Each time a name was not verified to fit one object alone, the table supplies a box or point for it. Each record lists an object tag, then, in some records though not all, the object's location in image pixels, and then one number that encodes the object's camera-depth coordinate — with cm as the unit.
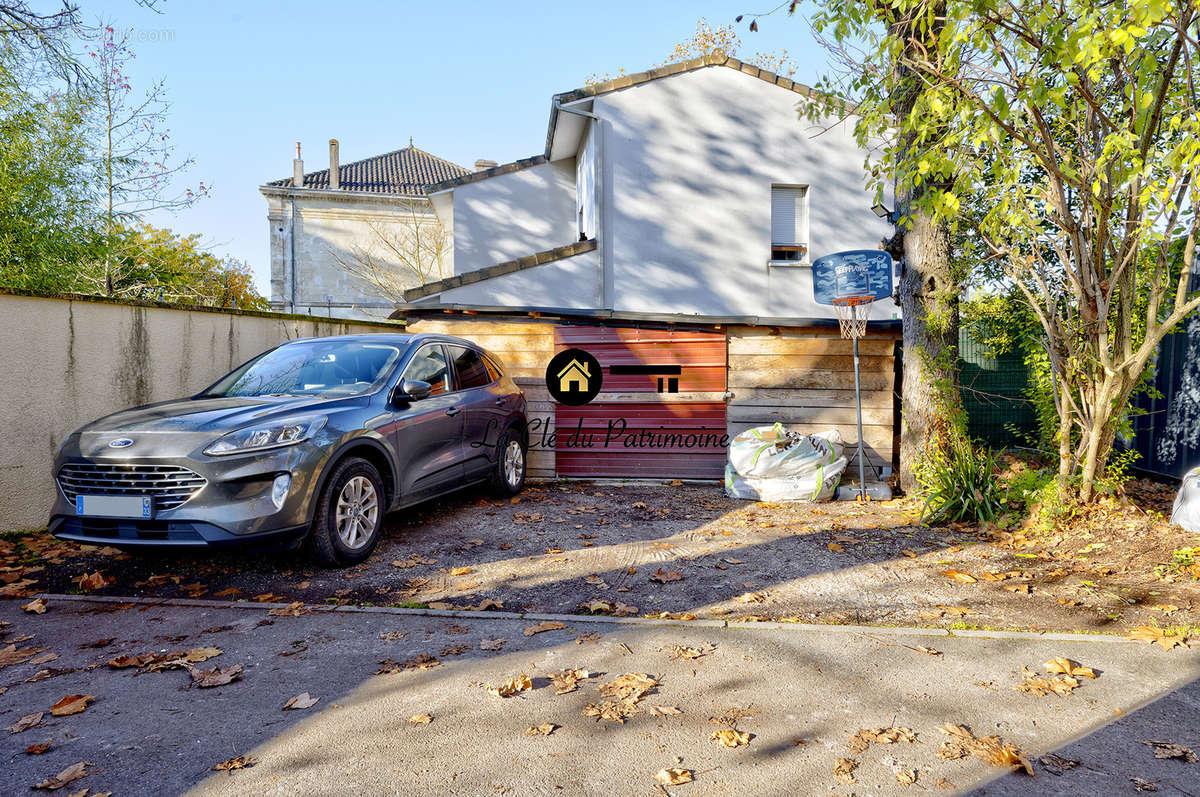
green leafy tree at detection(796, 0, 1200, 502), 480
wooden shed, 885
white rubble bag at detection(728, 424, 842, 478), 792
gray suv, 449
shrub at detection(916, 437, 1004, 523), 658
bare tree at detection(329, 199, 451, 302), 2975
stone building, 3519
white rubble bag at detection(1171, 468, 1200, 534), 577
